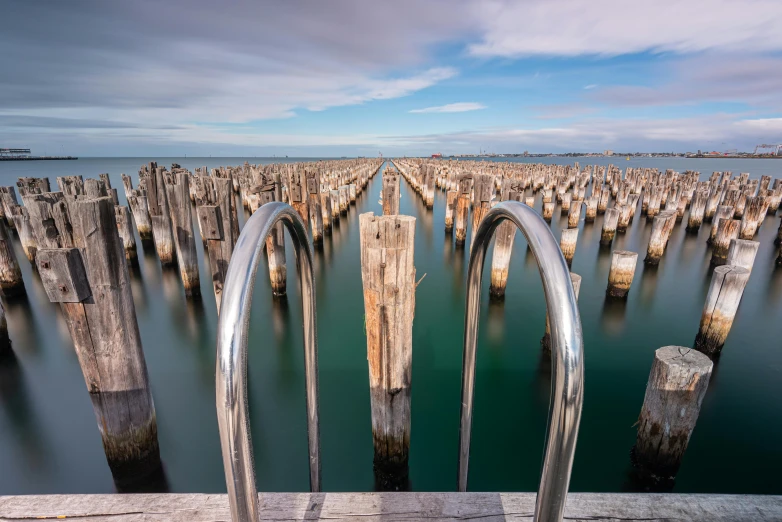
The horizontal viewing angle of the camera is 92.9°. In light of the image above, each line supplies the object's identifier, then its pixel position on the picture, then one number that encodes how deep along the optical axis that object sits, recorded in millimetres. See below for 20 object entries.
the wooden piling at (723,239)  10883
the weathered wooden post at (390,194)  7593
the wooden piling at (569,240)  9391
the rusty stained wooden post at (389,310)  3008
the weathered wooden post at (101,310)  2789
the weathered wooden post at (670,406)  3217
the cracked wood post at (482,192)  9164
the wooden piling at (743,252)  6211
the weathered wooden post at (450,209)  15492
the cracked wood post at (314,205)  11758
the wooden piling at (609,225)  12867
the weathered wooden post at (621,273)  7945
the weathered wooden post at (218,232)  5062
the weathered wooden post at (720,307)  5246
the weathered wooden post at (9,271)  8117
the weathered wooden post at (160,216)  9531
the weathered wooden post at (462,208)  12289
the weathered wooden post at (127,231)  9203
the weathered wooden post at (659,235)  10281
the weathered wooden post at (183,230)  7770
